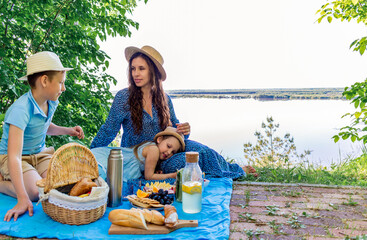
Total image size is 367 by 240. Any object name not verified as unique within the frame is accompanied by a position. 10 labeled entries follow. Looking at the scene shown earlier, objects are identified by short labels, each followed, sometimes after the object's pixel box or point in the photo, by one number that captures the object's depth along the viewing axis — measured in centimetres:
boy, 245
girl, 343
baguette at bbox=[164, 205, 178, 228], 222
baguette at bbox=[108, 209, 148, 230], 221
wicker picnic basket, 224
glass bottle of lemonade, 249
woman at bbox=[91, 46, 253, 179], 378
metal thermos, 259
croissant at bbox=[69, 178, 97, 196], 236
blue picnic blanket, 217
